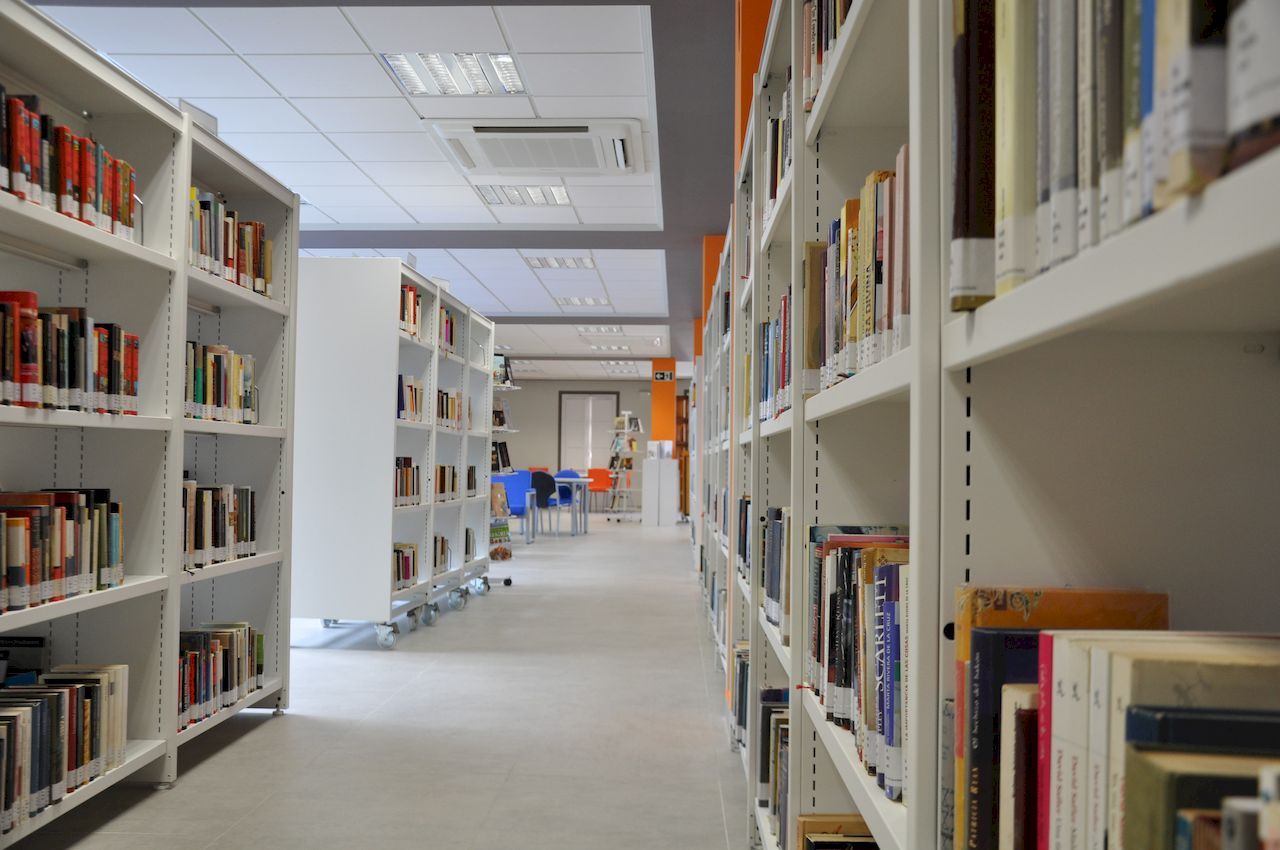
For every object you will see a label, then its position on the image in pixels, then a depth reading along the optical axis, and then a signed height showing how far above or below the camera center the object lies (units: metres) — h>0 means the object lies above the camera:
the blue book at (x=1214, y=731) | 0.53 -0.16
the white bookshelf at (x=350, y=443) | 4.90 +0.02
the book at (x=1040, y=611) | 0.79 -0.14
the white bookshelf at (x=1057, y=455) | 0.83 +0.00
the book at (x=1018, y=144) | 0.68 +0.23
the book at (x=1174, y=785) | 0.49 -0.18
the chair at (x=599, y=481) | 19.92 -0.69
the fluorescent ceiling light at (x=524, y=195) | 7.18 +2.00
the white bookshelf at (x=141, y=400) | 2.52 +0.14
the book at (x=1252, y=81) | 0.41 +0.17
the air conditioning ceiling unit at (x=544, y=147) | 5.81 +1.99
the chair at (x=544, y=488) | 12.30 -0.53
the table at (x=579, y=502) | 12.95 -0.81
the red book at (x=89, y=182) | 2.47 +0.71
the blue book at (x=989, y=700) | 0.76 -0.21
